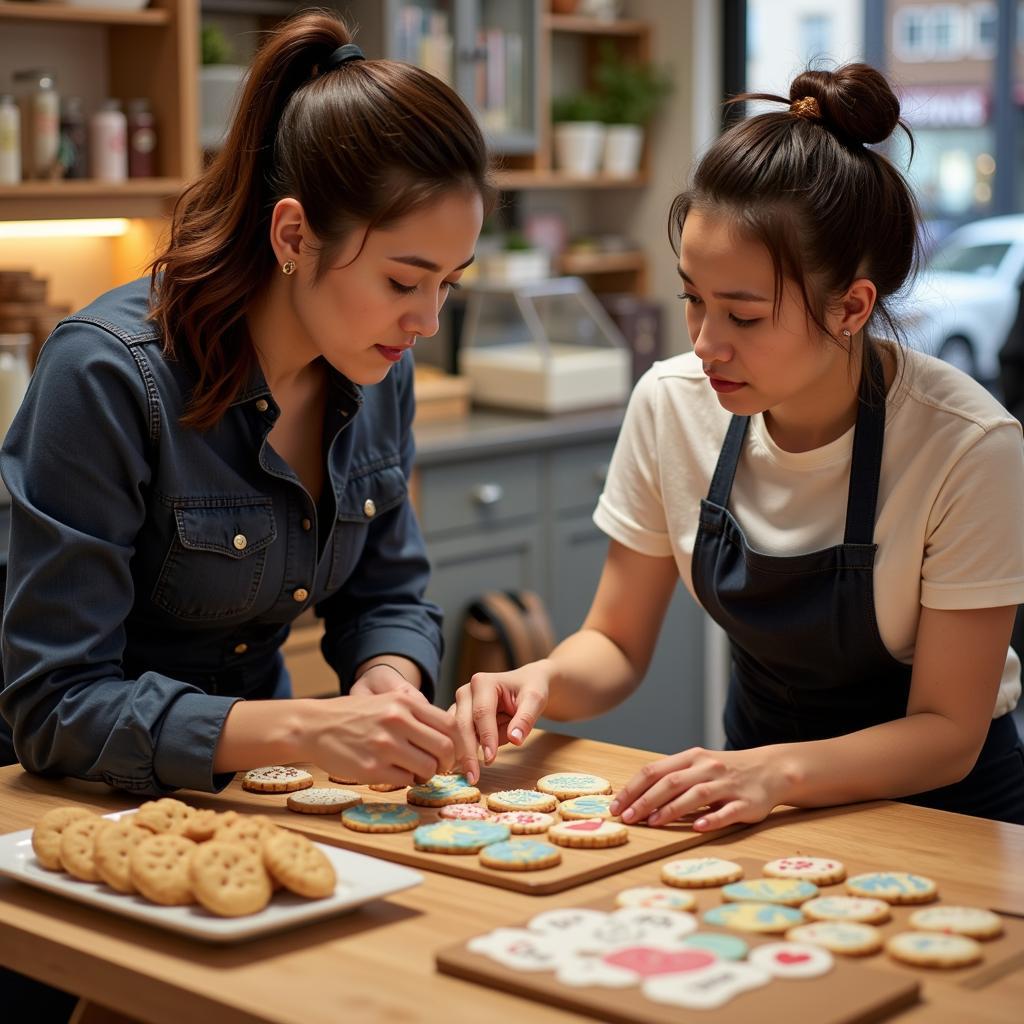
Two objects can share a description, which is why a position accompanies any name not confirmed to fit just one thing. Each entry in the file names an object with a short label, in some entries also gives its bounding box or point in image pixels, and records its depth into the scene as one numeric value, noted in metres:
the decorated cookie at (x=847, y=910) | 1.18
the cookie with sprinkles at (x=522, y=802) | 1.46
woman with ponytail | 1.49
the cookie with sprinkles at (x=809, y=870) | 1.26
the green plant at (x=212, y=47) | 3.53
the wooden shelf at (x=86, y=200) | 3.23
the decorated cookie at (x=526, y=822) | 1.39
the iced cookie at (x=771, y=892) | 1.21
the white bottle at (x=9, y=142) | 3.18
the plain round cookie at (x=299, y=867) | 1.18
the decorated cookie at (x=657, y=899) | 1.20
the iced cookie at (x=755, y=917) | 1.15
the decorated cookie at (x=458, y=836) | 1.33
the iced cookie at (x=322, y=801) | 1.45
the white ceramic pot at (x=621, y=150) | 4.43
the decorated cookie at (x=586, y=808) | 1.43
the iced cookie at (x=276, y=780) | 1.52
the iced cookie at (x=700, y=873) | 1.26
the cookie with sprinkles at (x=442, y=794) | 1.48
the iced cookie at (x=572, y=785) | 1.51
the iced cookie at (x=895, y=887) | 1.22
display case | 3.89
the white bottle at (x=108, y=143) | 3.35
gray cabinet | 3.51
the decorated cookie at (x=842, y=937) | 1.12
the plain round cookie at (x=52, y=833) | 1.26
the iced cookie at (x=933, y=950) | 1.10
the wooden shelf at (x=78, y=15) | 3.17
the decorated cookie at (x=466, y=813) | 1.43
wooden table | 1.04
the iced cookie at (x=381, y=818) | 1.39
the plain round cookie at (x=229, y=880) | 1.14
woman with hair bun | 1.59
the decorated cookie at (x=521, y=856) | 1.28
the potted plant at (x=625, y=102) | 4.45
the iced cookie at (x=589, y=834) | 1.35
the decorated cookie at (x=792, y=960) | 1.06
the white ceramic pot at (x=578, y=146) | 4.34
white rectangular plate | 1.13
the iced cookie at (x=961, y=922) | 1.16
